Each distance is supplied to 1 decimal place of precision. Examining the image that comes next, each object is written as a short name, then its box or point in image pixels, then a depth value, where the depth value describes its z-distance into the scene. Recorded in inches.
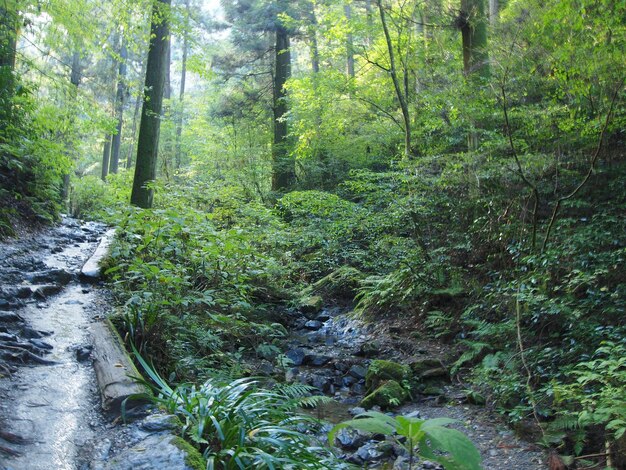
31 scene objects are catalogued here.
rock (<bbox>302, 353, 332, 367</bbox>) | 303.6
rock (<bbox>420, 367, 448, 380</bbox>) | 271.6
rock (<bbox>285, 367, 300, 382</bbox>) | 270.1
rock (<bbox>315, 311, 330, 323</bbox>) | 400.2
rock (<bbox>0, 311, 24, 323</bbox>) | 203.2
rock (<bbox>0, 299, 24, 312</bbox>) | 217.8
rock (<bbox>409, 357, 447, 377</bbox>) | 277.9
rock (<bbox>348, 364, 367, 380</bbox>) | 286.1
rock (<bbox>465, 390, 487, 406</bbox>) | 234.7
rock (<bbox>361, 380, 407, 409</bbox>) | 244.5
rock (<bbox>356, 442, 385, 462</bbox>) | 193.3
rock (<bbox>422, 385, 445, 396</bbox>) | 258.5
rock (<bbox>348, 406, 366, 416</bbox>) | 237.3
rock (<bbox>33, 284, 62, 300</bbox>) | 245.4
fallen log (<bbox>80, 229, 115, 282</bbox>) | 285.4
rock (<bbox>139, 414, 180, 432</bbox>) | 135.4
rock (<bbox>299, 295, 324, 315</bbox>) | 406.3
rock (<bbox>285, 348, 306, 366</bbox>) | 302.4
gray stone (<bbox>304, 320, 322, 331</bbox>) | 377.1
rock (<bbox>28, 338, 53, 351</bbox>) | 188.2
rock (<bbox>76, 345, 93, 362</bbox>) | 182.5
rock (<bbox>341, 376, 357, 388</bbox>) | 278.9
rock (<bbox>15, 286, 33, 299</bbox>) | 238.5
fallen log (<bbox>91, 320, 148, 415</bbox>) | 147.2
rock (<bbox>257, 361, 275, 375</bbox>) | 264.8
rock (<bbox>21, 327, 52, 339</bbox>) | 196.0
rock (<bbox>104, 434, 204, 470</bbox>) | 117.0
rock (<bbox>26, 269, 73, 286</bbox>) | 267.4
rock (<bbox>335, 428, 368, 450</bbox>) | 204.2
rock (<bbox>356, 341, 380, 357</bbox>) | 320.2
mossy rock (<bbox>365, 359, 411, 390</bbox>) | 266.1
